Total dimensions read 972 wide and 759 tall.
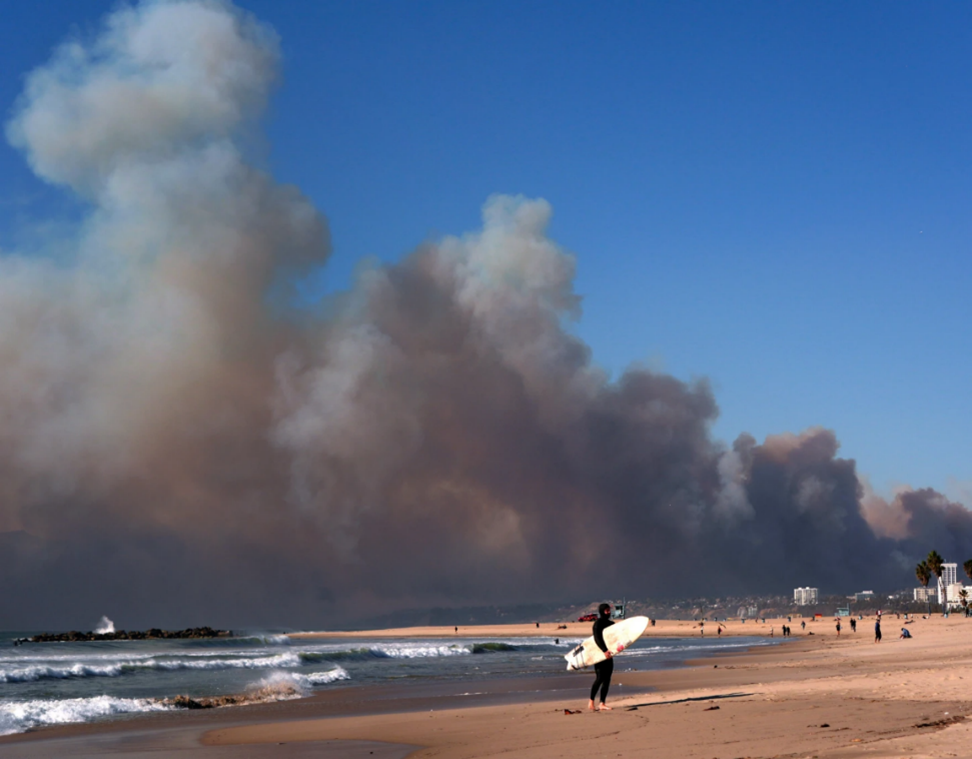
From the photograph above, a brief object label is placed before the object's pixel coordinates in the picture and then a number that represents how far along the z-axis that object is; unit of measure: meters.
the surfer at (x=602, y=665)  19.38
